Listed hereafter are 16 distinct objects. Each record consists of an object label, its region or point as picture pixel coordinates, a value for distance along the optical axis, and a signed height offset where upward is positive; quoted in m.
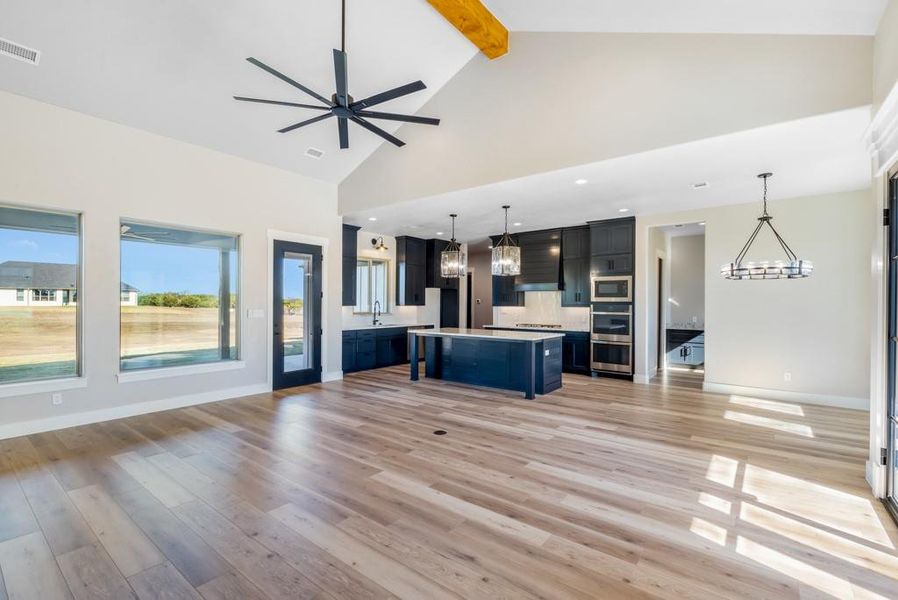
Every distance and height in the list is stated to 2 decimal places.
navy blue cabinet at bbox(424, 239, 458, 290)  9.46 +0.79
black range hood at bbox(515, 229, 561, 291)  8.04 +0.76
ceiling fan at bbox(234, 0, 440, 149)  3.06 +1.64
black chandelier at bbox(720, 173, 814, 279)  4.08 +0.31
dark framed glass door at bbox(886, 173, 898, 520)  2.65 -0.31
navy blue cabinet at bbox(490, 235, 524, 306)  8.80 +0.11
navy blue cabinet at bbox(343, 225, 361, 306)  7.68 +0.69
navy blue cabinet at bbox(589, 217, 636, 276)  7.03 +0.93
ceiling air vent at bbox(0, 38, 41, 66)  3.54 +2.20
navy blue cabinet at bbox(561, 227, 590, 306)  7.71 +0.64
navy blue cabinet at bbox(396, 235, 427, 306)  8.96 +0.60
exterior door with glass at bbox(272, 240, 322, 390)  6.10 -0.27
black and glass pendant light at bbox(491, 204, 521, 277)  5.87 +0.56
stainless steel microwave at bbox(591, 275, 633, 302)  7.06 +0.18
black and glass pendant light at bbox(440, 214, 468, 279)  6.34 +0.54
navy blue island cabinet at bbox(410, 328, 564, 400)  5.73 -0.93
